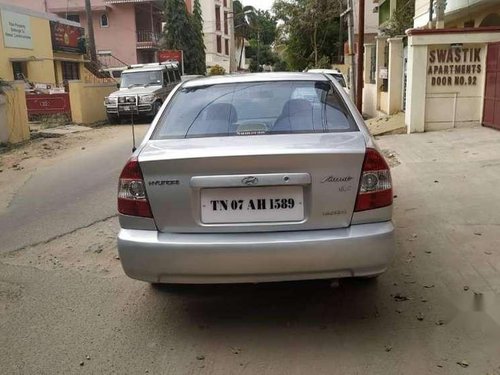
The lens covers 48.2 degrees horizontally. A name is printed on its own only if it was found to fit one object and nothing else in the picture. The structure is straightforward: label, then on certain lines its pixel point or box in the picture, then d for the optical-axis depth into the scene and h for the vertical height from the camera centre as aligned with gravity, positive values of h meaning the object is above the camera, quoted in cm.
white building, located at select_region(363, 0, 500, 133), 1205 -43
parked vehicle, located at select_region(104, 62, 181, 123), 2023 -83
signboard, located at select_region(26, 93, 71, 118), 2036 -116
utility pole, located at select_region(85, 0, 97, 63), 3284 +182
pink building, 4719 +380
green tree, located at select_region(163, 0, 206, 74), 4519 +259
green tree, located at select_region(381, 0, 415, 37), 2230 +157
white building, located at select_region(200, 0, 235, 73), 6024 +351
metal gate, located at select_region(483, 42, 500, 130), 1162 -69
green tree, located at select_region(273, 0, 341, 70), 3684 +220
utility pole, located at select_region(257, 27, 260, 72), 7916 +222
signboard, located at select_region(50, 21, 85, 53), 3024 +185
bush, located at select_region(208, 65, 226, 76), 4860 -35
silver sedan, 323 -85
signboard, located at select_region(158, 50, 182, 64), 3412 +69
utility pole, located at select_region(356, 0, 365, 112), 1809 +13
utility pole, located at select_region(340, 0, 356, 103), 1636 +59
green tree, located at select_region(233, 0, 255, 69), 7550 +585
